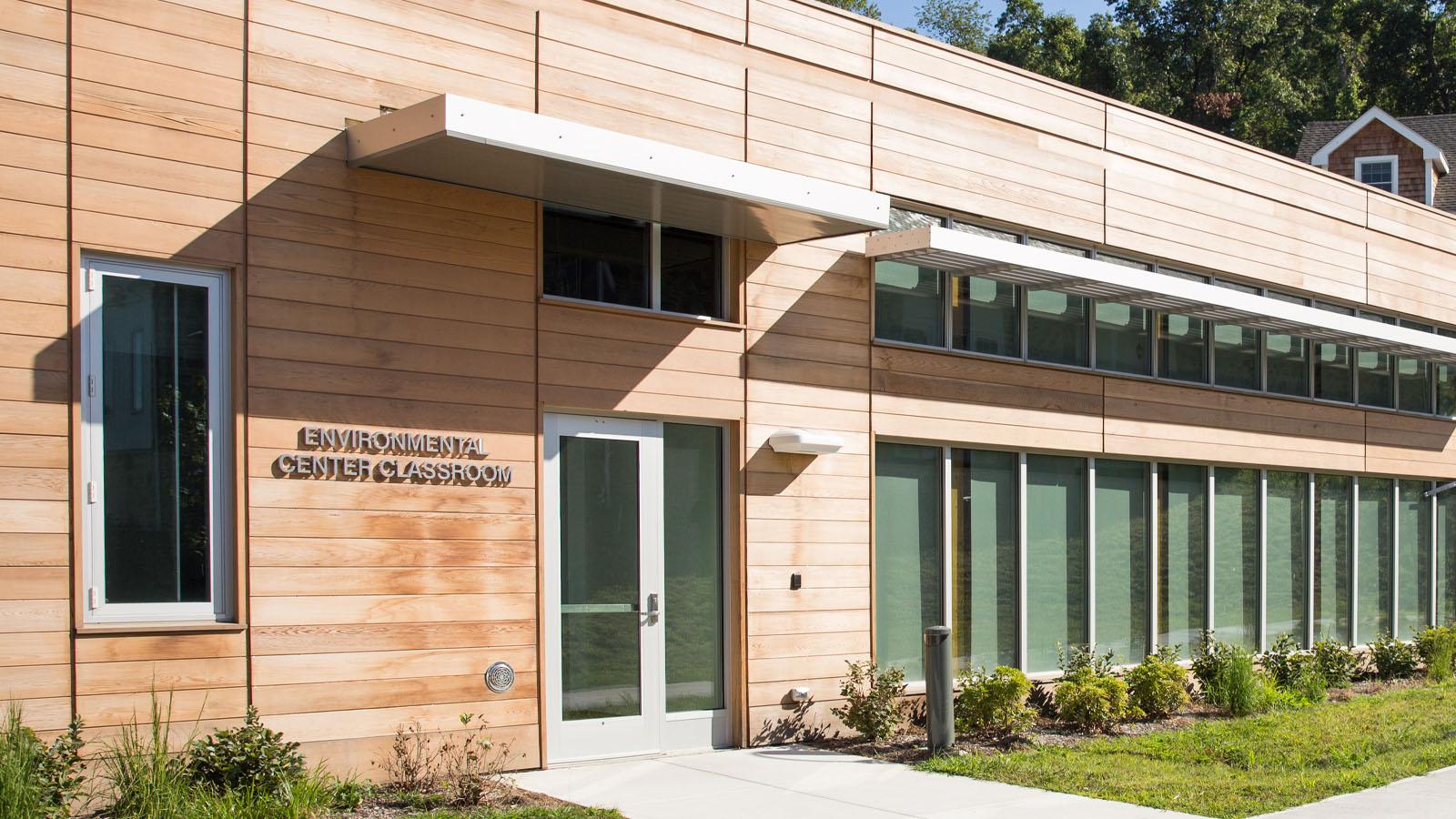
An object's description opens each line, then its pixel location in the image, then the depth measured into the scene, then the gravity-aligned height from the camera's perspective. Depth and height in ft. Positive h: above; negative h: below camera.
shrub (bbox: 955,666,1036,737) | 37.73 -6.62
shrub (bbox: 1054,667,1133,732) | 39.52 -6.85
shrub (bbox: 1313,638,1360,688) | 50.57 -7.45
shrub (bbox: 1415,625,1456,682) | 53.98 -7.56
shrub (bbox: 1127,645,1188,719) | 41.91 -6.84
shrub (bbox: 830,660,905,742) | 37.14 -6.47
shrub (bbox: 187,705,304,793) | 25.94 -5.49
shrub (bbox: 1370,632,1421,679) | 53.98 -7.78
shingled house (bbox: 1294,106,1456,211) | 102.01 +21.33
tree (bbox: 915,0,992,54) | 181.68 +55.46
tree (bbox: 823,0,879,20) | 160.35 +51.35
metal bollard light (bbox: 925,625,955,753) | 35.22 -5.82
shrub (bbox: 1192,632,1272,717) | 43.65 -7.13
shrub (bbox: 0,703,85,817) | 22.65 -5.08
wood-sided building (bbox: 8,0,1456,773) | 26.76 +2.19
